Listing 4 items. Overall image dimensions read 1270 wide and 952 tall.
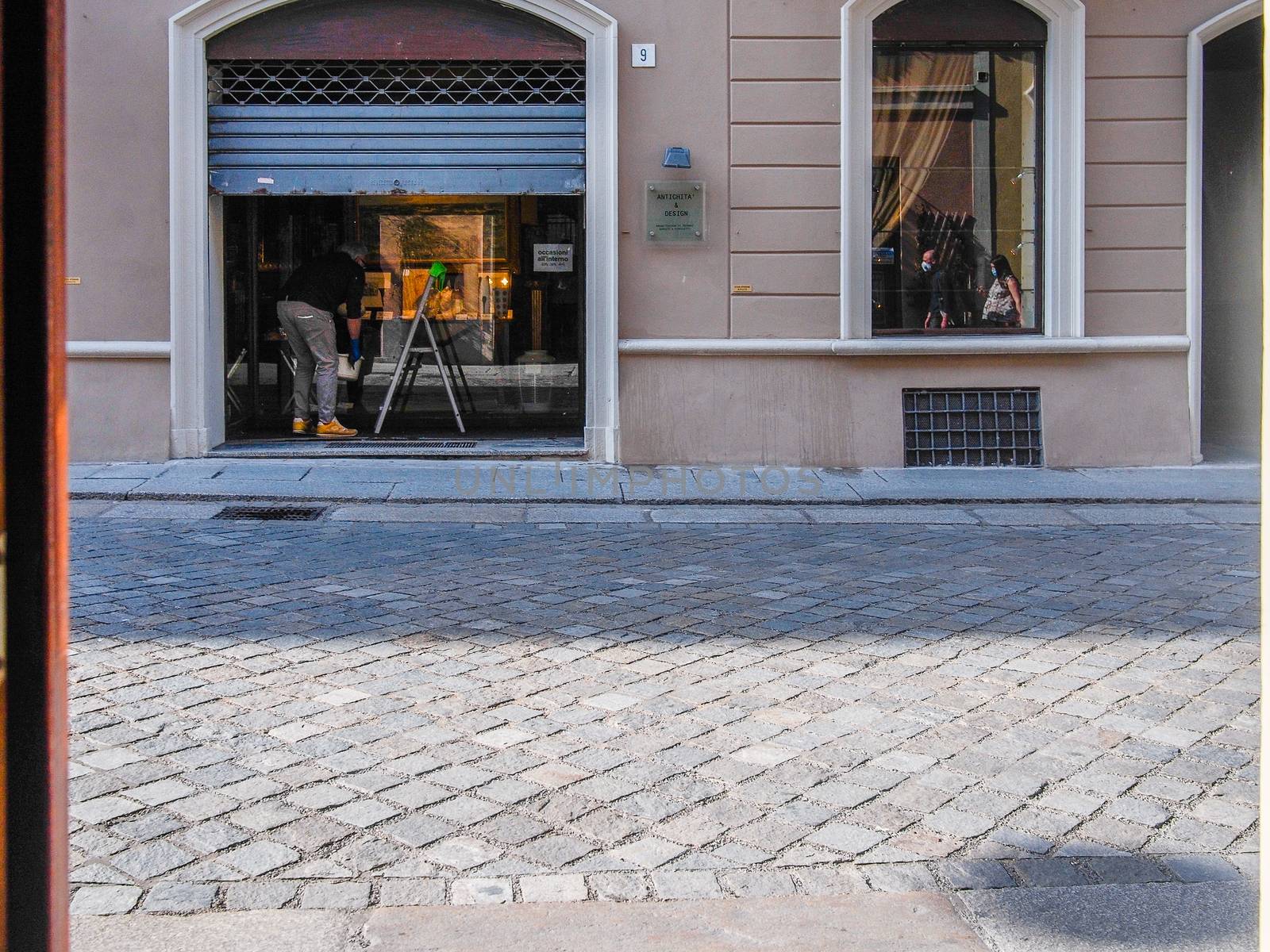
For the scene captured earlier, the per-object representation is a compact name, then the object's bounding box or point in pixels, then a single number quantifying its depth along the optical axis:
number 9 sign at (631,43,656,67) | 11.21
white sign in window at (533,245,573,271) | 12.84
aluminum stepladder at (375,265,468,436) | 12.80
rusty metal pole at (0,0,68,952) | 1.45
